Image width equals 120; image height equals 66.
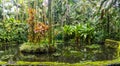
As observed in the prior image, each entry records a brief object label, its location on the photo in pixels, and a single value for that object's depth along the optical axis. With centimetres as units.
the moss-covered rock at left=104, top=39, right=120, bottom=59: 413
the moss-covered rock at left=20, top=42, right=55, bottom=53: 477
